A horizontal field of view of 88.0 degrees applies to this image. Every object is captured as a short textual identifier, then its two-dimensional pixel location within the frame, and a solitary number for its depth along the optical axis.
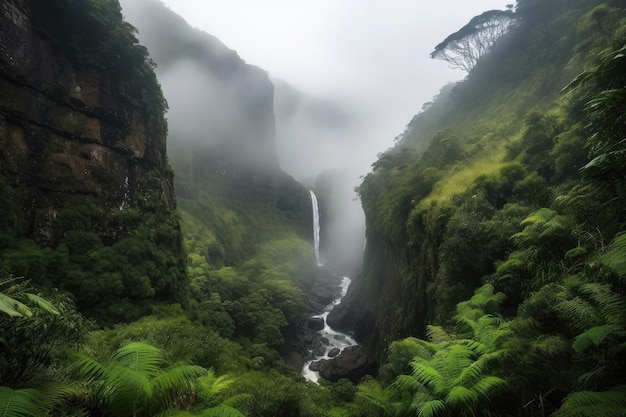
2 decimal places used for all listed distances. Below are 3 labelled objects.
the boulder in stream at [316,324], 36.25
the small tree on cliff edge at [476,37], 36.59
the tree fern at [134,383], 3.67
